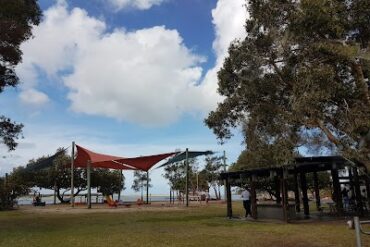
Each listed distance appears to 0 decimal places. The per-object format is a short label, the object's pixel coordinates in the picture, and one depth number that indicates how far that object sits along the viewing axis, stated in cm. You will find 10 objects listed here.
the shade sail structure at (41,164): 3122
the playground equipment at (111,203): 3306
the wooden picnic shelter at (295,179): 1766
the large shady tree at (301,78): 1281
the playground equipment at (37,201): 4031
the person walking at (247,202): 2041
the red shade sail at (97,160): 2948
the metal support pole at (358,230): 625
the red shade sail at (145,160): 2929
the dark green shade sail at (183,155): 3052
